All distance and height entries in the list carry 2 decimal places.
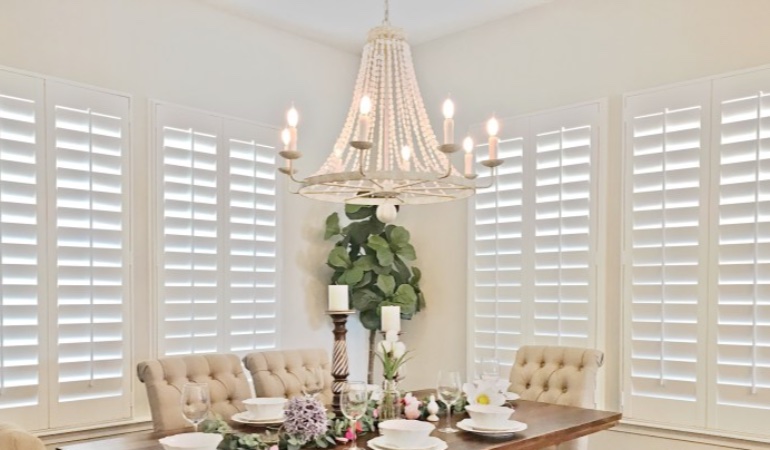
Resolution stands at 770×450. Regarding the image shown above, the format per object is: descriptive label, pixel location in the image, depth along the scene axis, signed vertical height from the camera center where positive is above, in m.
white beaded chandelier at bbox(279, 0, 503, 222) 2.58 +0.38
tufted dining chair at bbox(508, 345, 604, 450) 3.04 -0.65
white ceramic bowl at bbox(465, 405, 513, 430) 2.39 -0.64
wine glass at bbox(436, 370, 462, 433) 2.51 -0.57
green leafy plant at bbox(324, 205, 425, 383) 4.29 -0.19
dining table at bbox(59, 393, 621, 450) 2.17 -0.69
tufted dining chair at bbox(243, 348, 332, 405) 3.02 -0.63
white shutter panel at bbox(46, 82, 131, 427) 3.22 -0.09
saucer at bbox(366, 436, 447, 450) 2.10 -0.66
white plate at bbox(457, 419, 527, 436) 2.34 -0.67
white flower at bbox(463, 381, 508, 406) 2.62 -0.62
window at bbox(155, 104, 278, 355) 3.65 +0.01
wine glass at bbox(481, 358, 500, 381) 2.73 -0.54
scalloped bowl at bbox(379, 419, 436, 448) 2.12 -0.62
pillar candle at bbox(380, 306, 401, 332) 2.87 -0.35
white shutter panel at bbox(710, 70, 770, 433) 3.09 -0.07
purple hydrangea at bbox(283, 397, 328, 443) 2.13 -0.58
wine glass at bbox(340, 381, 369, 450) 2.16 -0.53
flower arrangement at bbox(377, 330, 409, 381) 2.66 -0.48
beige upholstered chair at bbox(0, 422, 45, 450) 1.41 -0.43
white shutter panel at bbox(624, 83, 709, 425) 3.30 -0.08
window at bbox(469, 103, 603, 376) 3.72 -0.01
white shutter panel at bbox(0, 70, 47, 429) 3.04 -0.10
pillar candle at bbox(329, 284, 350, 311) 2.72 -0.25
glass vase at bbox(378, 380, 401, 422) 2.55 -0.63
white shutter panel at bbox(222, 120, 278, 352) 3.93 -0.01
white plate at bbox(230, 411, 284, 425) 2.46 -0.67
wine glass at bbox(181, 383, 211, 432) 2.04 -0.50
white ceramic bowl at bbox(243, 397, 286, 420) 2.48 -0.64
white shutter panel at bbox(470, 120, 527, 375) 3.98 -0.10
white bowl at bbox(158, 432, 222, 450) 1.94 -0.61
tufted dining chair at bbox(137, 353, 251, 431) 2.60 -0.60
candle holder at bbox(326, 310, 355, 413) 2.72 -0.49
